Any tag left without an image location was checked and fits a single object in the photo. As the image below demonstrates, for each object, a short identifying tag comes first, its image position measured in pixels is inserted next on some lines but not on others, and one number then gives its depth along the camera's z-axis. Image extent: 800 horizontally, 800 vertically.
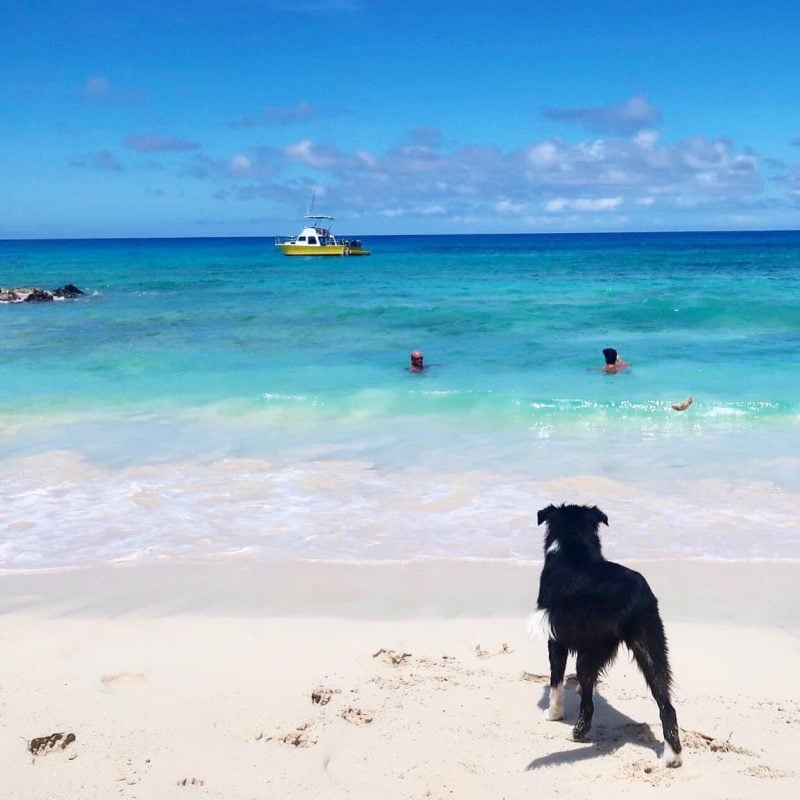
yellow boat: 65.88
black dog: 4.15
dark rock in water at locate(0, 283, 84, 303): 32.75
